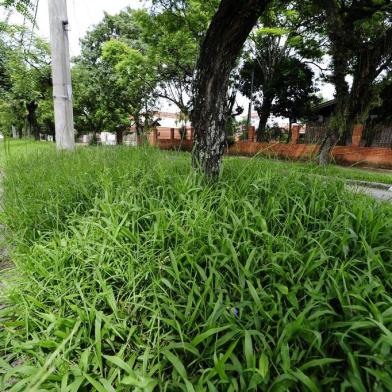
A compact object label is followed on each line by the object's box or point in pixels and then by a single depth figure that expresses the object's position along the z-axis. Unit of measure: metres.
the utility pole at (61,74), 5.24
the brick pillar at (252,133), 14.74
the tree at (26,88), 16.31
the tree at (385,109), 14.42
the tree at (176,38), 11.01
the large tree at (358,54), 7.89
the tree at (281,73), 15.27
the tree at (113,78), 16.69
